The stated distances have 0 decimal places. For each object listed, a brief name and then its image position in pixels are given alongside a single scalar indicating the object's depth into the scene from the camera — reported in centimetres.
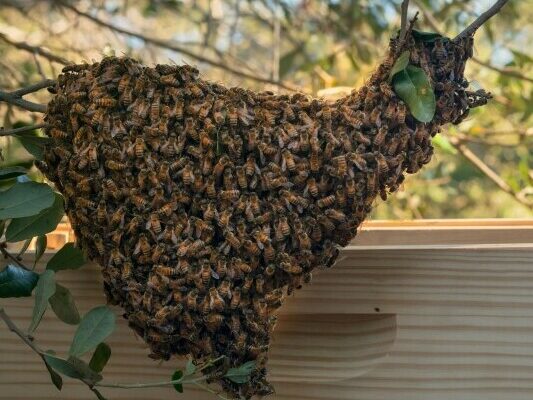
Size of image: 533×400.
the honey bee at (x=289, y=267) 66
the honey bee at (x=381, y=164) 66
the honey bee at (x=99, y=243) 68
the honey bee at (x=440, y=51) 69
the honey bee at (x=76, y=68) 72
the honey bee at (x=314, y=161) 66
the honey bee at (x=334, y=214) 66
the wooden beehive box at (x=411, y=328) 73
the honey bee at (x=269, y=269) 66
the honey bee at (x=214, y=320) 65
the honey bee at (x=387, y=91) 67
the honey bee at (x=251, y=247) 65
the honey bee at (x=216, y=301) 64
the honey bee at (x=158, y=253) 65
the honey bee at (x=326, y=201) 66
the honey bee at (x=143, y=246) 66
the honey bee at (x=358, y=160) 66
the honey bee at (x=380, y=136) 66
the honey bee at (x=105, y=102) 68
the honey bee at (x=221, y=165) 66
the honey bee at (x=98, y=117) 68
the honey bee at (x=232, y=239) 65
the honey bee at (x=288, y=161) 66
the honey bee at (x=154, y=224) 66
